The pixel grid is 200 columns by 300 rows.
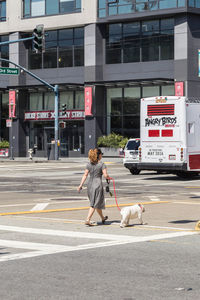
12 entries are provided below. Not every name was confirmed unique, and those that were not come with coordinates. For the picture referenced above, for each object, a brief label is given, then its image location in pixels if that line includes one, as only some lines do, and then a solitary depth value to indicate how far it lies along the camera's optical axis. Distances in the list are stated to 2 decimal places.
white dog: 12.81
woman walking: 13.06
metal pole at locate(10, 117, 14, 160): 56.62
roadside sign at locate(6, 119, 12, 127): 55.94
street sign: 37.77
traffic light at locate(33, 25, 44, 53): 30.30
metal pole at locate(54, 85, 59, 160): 51.12
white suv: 32.12
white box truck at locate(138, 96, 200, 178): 27.31
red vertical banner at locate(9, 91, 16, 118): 61.54
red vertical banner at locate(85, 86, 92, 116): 56.53
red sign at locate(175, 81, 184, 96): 51.59
